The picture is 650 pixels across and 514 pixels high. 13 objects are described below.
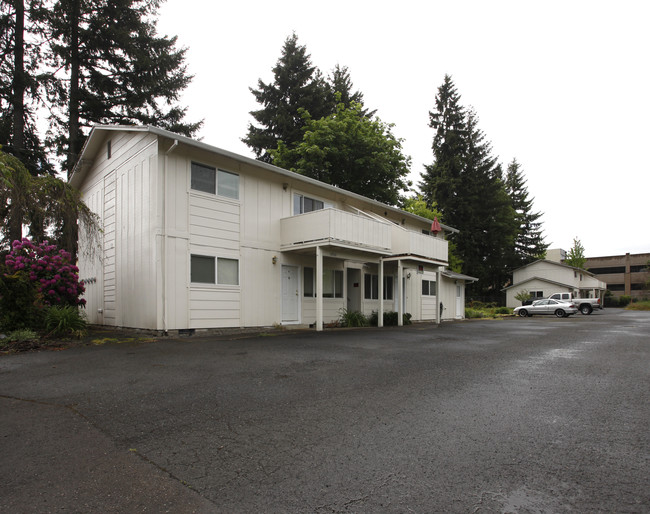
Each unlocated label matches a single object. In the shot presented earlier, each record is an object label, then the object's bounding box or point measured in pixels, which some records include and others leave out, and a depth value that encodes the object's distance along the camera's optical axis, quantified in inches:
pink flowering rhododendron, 426.6
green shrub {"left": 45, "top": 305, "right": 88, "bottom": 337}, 406.6
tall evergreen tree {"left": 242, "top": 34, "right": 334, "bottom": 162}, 1203.9
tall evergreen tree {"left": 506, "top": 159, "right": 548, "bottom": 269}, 1963.6
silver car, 1148.7
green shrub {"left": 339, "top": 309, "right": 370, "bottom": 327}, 633.0
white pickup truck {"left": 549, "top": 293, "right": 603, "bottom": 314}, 1318.9
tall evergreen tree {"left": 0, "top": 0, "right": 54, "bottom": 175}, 677.9
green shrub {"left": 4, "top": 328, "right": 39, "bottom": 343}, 359.3
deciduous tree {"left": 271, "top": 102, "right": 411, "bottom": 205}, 1009.5
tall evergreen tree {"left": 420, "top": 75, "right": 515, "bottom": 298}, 1626.5
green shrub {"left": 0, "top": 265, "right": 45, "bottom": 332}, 392.5
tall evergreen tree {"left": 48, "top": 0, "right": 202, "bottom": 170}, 733.3
